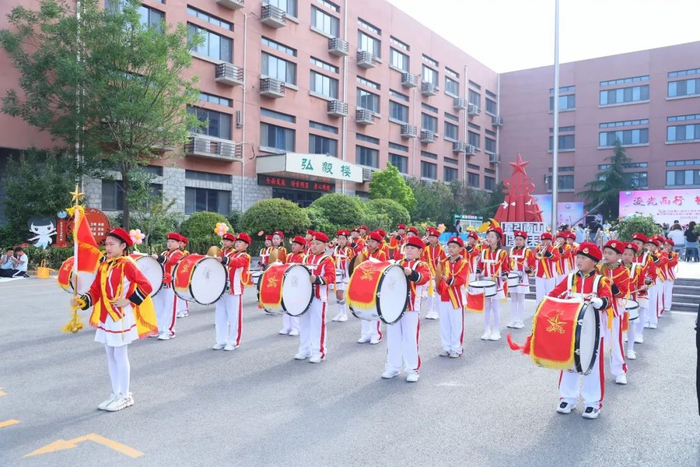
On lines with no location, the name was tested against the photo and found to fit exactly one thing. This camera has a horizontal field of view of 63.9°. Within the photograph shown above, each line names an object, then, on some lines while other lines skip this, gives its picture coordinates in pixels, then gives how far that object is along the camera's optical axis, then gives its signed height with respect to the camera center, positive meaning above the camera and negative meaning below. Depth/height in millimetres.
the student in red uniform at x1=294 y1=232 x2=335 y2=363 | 7797 -1300
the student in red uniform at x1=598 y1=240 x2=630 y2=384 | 6461 -669
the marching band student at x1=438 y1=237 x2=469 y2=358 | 8047 -1024
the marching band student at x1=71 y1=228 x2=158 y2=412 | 5570 -811
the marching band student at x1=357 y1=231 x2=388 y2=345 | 8992 -1713
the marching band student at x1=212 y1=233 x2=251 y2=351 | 8430 -1234
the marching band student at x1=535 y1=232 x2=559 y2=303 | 11875 -748
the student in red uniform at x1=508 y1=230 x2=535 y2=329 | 10641 -947
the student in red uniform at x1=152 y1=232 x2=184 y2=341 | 9109 -1268
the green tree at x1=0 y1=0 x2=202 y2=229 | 19828 +5285
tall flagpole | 22094 +6274
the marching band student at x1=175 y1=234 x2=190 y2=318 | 11189 -1707
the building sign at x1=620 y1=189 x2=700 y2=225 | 35844 +1827
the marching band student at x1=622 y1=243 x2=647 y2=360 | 8094 -752
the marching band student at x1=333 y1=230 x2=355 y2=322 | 11289 -812
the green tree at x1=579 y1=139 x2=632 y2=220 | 45062 +3719
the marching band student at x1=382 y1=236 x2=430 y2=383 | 6875 -1361
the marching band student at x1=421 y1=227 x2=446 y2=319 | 11679 -529
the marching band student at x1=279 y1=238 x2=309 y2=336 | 8570 -385
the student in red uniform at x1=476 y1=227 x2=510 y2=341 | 9609 -760
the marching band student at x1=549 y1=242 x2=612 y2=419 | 5555 -715
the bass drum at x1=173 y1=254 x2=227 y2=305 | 8305 -828
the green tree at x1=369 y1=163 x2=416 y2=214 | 34062 +2423
